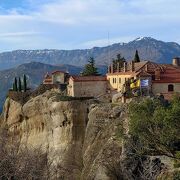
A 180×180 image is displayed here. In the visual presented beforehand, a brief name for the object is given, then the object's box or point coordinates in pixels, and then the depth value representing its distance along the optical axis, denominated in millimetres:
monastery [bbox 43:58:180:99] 68875
